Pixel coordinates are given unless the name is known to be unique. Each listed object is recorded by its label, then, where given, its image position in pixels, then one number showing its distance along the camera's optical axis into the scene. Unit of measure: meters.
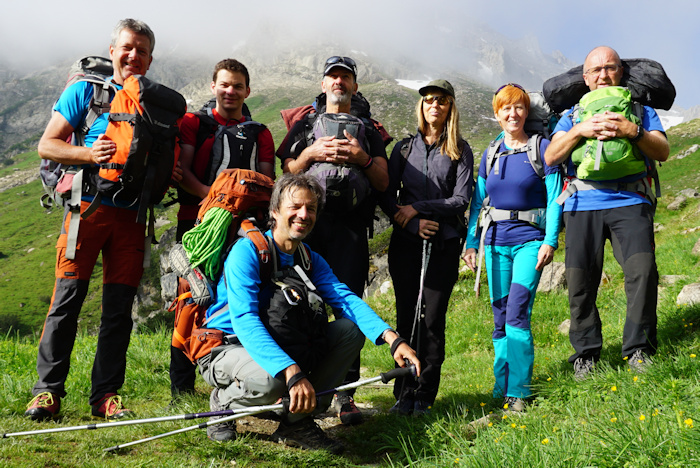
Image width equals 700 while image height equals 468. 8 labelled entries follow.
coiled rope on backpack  4.67
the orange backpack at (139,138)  5.03
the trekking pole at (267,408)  3.92
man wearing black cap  5.34
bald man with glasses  4.80
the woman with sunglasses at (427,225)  5.43
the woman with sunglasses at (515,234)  5.15
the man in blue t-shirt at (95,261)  5.07
